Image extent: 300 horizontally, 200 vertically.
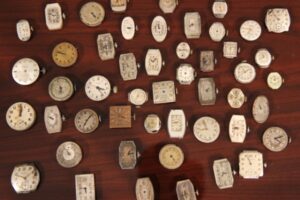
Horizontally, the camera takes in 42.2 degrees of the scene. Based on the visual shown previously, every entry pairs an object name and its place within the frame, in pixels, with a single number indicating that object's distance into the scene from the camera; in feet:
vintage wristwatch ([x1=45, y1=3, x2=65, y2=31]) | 1.29
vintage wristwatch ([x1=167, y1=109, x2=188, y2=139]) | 1.27
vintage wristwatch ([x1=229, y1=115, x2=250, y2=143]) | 1.28
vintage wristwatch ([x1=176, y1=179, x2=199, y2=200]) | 1.25
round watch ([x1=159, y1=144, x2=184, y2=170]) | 1.26
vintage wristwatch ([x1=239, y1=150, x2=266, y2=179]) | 1.27
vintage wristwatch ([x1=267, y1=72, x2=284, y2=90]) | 1.31
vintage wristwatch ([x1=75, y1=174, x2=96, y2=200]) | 1.24
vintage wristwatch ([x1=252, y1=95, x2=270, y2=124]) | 1.29
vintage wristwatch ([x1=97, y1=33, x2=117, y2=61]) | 1.29
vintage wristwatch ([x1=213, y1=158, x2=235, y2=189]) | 1.26
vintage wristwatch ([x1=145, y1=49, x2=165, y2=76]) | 1.29
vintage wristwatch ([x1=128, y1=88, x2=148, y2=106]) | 1.28
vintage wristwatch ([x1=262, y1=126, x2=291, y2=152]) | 1.28
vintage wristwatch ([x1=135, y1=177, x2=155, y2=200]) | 1.24
